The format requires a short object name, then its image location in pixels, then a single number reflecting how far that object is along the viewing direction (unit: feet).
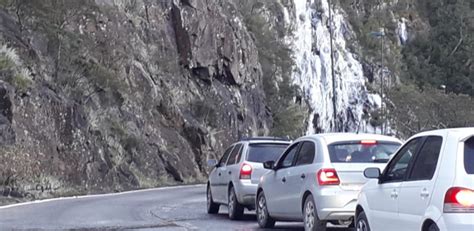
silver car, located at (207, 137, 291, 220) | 61.16
